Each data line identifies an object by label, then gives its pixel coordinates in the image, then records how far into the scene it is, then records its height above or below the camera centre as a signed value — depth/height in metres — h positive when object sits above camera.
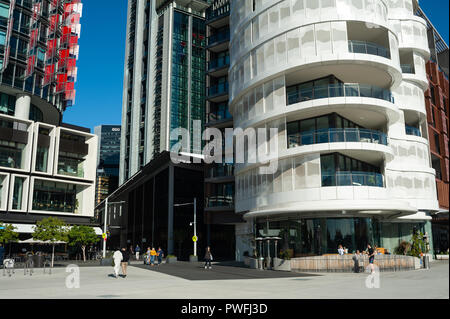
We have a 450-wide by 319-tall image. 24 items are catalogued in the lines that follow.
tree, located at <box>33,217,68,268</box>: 37.59 +0.09
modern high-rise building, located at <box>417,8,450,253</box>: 48.94 +12.75
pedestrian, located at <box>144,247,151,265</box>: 37.82 -2.50
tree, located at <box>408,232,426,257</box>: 34.28 -1.46
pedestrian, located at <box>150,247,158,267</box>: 36.41 -2.19
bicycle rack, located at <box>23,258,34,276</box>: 26.63 -2.70
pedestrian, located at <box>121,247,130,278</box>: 23.88 -1.73
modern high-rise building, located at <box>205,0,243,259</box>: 47.35 +15.01
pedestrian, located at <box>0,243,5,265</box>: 33.74 -1.61
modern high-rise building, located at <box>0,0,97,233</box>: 47.53 +13.18
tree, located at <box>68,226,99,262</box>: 44.72 -0.45
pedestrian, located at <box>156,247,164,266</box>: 37.09 -2.25
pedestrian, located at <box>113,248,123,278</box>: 23.33 -1.60
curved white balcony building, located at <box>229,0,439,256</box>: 30.03 +9.18
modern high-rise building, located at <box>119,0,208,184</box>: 109.88 +41.88
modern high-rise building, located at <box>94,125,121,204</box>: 160.38 +24.14
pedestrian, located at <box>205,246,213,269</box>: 31.27 -2.07
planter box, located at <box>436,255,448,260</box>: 47.90 -3.38
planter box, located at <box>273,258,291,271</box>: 28.26 -2.40
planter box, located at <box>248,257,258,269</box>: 31.37 -2.52
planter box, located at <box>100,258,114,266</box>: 37.19 -2.69
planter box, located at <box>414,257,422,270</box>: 28.30 -2.43
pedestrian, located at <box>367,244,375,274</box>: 23.72 -1.49
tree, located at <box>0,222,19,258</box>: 35.81 -0.06
